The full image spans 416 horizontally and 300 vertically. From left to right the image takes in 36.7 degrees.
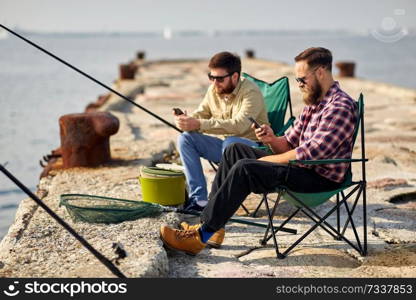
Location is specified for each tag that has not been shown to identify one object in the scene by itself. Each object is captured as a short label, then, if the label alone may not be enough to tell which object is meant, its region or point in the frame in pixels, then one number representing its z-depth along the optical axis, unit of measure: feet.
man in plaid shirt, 12.39
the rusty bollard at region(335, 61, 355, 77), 52.04
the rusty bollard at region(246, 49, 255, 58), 92.73
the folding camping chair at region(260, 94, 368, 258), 12.39
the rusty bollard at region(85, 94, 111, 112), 37.76
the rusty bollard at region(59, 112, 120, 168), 19.42
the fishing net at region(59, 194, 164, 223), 14.10
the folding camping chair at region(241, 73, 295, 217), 16.99
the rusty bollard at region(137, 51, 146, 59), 99.39
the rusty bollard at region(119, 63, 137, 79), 56.34
